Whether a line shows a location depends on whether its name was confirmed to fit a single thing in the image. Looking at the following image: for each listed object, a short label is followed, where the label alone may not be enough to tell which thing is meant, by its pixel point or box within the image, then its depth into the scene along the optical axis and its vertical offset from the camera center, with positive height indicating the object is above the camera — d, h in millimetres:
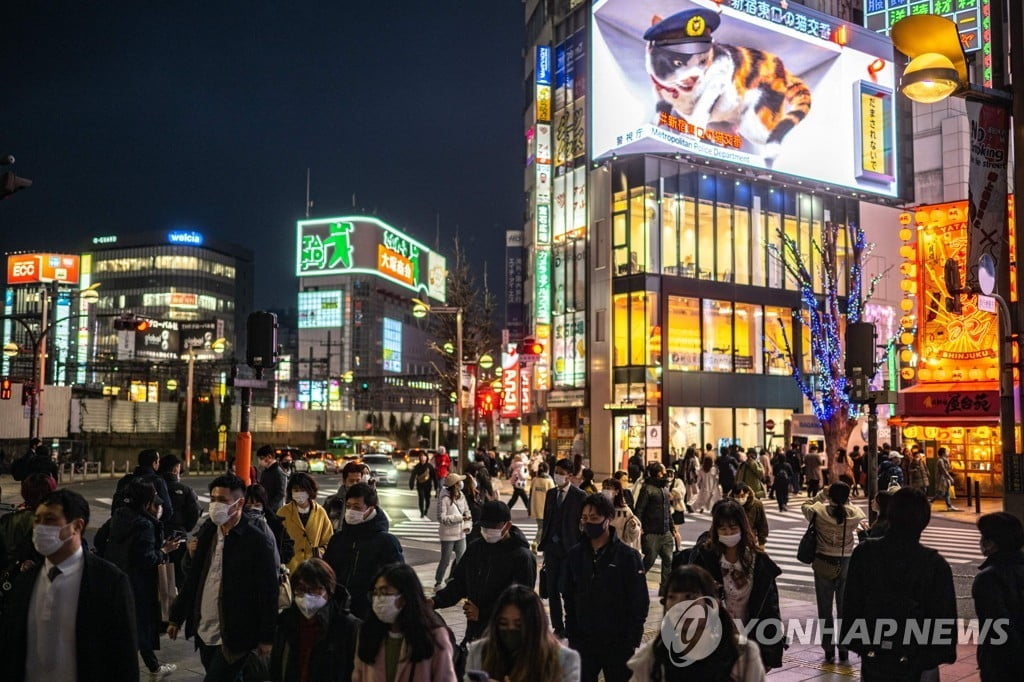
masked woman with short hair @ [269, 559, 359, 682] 4977 -1205
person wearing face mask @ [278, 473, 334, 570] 8859 -1058
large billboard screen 44656 +16342
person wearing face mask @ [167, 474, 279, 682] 6078 -1206
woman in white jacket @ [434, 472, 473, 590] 12828 -1461
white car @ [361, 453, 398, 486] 38562 -2408
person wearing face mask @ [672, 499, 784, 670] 6188 -1066
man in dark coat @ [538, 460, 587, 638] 10438 -1376
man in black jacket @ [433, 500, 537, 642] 6570 -1117
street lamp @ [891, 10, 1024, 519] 7363 +2629
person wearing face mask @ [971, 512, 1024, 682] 5637 -1127
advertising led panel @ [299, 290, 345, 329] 140375 +15470
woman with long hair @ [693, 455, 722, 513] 24356 -2027
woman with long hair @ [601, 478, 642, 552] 10812 -1250
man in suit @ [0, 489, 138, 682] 4469 -1034
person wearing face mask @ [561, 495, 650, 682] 6004 -1222
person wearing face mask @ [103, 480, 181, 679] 8086 -1206
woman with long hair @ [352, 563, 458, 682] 4535 -1119
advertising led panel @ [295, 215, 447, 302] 134125 +23634
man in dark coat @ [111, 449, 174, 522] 10484 -772
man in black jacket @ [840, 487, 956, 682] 5449 -1097
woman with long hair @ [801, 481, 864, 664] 8859 -1204
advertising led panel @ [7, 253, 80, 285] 97688 +15007
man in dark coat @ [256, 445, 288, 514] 13172 -973
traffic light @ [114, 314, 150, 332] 38850 +3630
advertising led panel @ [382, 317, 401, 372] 151625 +10806
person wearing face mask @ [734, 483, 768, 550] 9973 -1123
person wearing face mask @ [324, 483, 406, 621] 7027 -1040
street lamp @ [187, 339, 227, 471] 51062 +752
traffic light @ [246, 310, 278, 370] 14203 +1048
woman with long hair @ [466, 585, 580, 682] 4242 -1087
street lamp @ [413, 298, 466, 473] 31219 +3327
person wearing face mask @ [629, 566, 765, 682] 4211 -1118
